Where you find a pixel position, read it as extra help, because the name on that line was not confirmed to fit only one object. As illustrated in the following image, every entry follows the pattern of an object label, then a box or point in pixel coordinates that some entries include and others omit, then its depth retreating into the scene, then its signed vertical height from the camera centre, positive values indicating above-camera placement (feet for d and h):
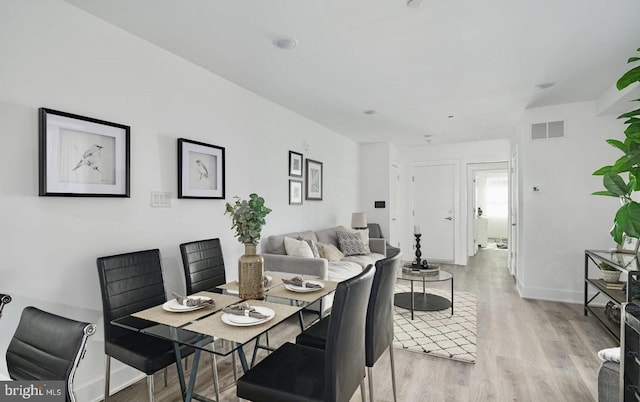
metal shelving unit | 8.53 -2.66
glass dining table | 4.42 -1.82
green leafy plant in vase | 5.92 -0.71
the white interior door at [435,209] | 22.35 -0.57
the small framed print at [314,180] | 15.08 +1.01
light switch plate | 7.98 +0.06
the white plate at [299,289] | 6.53 -1.76
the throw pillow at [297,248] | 11.43 -1.65
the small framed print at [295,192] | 13.71 +0.39
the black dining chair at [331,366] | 4.41 -2.56
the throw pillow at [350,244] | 15.41 -2.03
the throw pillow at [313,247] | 12.33 -1.76
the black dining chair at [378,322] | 5.95 -2.30
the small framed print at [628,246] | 11.31 -1.62
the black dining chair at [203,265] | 7.89 -1.62
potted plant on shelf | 10.73 -2.42
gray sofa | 10.54 -2.09
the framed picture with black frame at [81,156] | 5.93 +0.91
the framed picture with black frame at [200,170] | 8.63 +0.89
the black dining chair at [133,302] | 5.56 -2.00
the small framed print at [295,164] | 13.67 +1.59
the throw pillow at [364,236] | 16.04 -1.77
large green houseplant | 4.88 +0.52
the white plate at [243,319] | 4.68 -1.74
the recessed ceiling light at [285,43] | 7.76 +3.82
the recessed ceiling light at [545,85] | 10.75 +3.85
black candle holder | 12.98 -2.23
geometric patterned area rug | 9.12 -4.16
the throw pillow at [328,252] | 13.18 -2.10
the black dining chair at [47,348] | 3.18 -1.52
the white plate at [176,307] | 5.36 -1.76
